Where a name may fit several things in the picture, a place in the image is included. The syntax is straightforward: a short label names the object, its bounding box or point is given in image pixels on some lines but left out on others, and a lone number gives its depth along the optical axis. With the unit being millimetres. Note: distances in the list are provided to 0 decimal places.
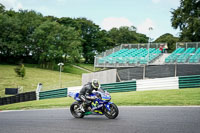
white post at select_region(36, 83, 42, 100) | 24188
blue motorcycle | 8469
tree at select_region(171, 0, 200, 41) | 34316
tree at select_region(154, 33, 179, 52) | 68981
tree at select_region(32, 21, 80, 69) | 60312
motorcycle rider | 8977
